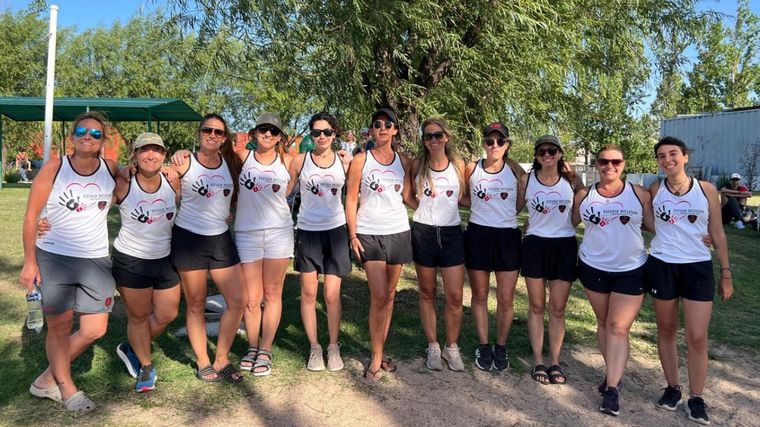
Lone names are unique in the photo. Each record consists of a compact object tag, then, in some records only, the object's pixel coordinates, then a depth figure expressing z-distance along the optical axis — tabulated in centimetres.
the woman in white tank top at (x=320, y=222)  410
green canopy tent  1550
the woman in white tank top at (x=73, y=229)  331
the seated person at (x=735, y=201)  1270
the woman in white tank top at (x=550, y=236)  398
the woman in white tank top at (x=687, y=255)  347
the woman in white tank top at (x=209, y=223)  382
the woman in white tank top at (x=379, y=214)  405
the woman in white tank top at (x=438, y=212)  413
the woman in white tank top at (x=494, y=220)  413
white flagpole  508
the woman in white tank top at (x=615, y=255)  364
